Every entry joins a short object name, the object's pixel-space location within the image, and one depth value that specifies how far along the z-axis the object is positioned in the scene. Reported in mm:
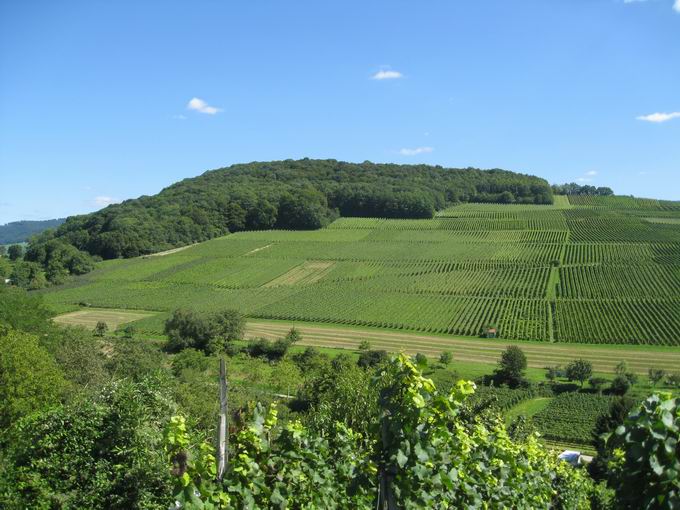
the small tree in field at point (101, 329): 56312
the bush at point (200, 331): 51688
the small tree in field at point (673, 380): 40312
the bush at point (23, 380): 20766
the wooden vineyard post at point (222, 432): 6574
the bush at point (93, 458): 11070
